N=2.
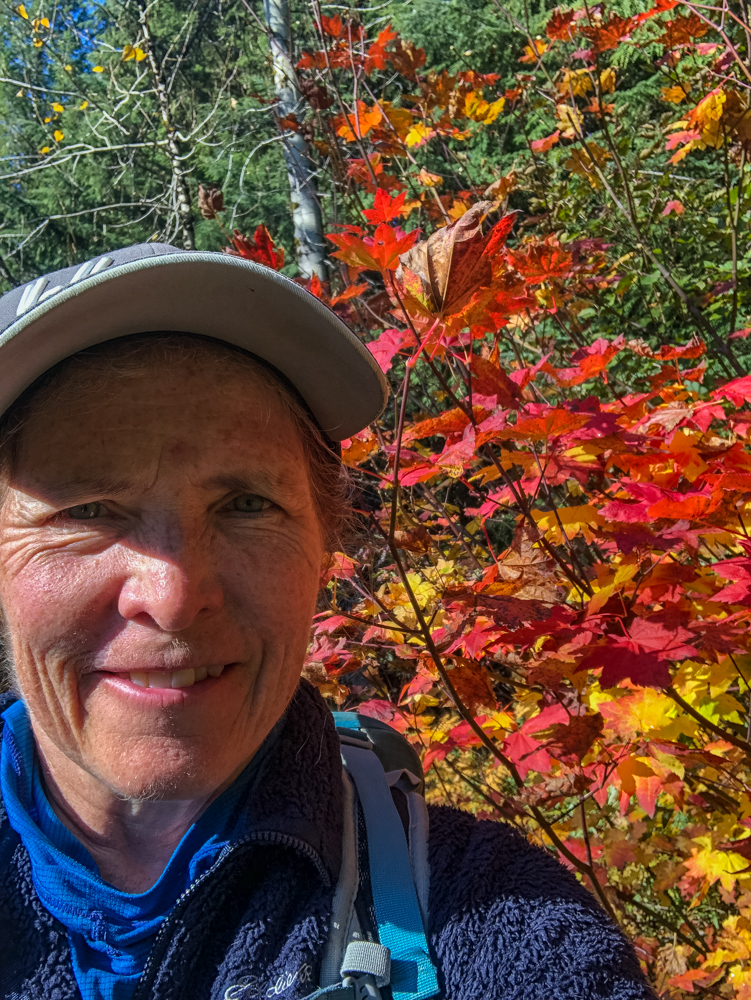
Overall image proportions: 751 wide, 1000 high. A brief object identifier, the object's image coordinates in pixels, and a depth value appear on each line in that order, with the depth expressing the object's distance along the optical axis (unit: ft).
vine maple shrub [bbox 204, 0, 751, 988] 1.40
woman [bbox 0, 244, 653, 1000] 1.05
